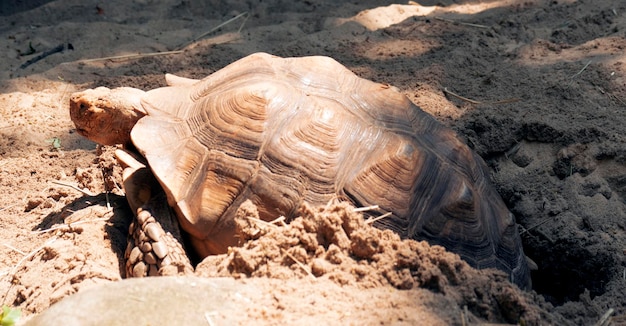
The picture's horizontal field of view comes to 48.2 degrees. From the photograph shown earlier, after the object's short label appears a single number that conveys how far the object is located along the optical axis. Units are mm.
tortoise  3057
